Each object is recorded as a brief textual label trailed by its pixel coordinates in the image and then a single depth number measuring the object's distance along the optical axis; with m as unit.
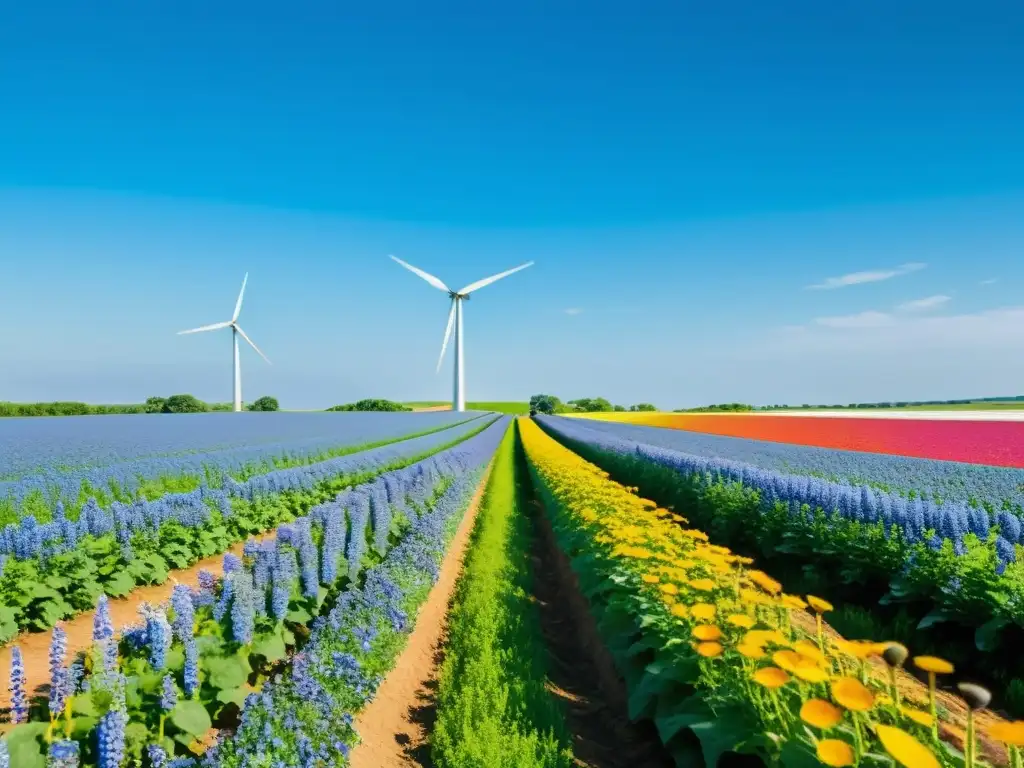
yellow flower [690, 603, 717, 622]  3.65
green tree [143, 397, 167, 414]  80.94
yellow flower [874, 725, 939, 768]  2.00
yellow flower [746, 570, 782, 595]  3.90
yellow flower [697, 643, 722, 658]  3.23
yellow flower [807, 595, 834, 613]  3.43
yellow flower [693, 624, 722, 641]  3.28
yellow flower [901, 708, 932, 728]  2.44
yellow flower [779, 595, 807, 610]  3.94
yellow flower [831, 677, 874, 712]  2.19
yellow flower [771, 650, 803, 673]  2.58
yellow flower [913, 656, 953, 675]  2.30
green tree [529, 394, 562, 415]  127.69
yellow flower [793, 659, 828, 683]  2.37
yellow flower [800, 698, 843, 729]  2.35
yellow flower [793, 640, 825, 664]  2.64
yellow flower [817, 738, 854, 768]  2.21
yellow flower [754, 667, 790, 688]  2.63
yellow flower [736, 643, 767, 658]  2.88
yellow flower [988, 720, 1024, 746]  1.95
